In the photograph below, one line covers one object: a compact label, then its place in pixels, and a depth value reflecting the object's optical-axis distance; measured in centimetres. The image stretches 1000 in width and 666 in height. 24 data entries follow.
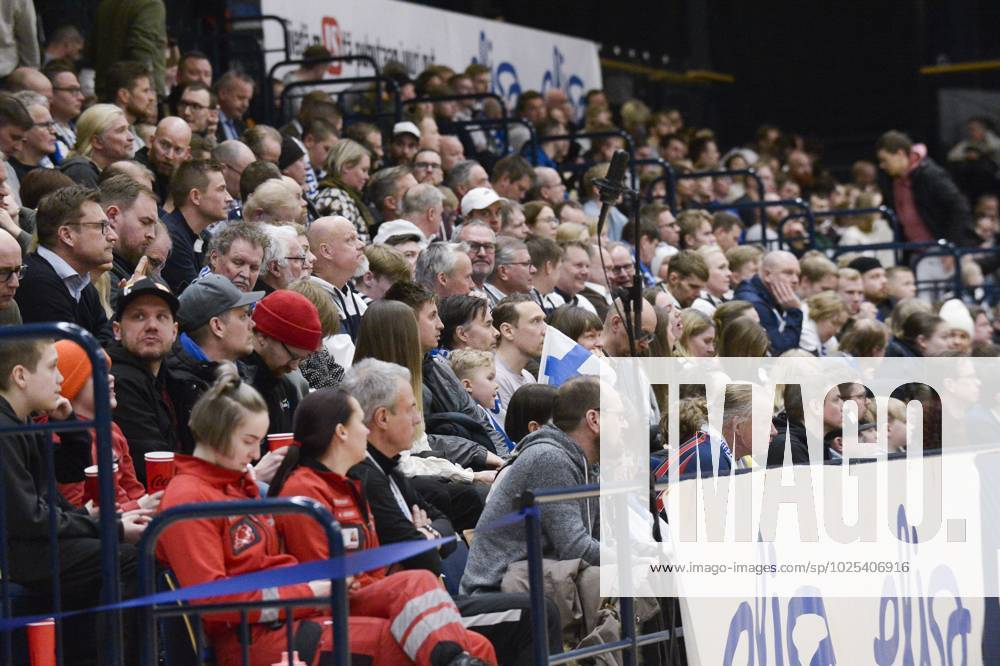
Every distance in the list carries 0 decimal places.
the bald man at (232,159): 1911
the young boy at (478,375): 1550
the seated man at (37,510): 960
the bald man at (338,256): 1603
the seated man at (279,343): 1241
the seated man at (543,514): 1187
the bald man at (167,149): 1827
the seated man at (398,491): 1104
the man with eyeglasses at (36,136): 1684
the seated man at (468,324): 1628
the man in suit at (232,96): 2341
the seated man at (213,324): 1229
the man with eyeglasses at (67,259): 1260
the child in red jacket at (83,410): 1081
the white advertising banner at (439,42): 2759
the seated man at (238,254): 1407
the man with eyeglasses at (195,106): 2100
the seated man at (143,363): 1137
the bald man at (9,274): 1126
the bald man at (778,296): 2287
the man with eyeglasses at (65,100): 1935
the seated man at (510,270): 1907
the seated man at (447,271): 1728
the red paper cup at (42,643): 966
